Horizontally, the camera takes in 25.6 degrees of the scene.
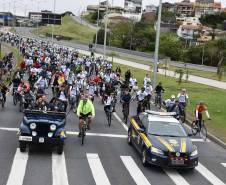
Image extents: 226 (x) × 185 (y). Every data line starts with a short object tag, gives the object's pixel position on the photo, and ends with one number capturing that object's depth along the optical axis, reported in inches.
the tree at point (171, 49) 4072.3
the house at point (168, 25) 7185.0
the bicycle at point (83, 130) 693.9
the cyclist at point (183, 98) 978.7
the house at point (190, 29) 6289.4
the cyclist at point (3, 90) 969.5
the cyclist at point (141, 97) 957.2
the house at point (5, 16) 7047.7
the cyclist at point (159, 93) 1132.5
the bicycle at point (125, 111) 915.4
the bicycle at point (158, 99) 1158.3
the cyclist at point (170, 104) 940.6
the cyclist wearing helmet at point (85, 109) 713.6
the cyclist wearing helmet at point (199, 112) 828.7
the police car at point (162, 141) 568.7
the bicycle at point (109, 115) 869.2
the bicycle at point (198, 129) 832.3
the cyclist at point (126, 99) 914.1
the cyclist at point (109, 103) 868.6
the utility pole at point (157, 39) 1268.6
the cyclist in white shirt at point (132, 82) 1257.6
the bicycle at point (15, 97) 1009.7
